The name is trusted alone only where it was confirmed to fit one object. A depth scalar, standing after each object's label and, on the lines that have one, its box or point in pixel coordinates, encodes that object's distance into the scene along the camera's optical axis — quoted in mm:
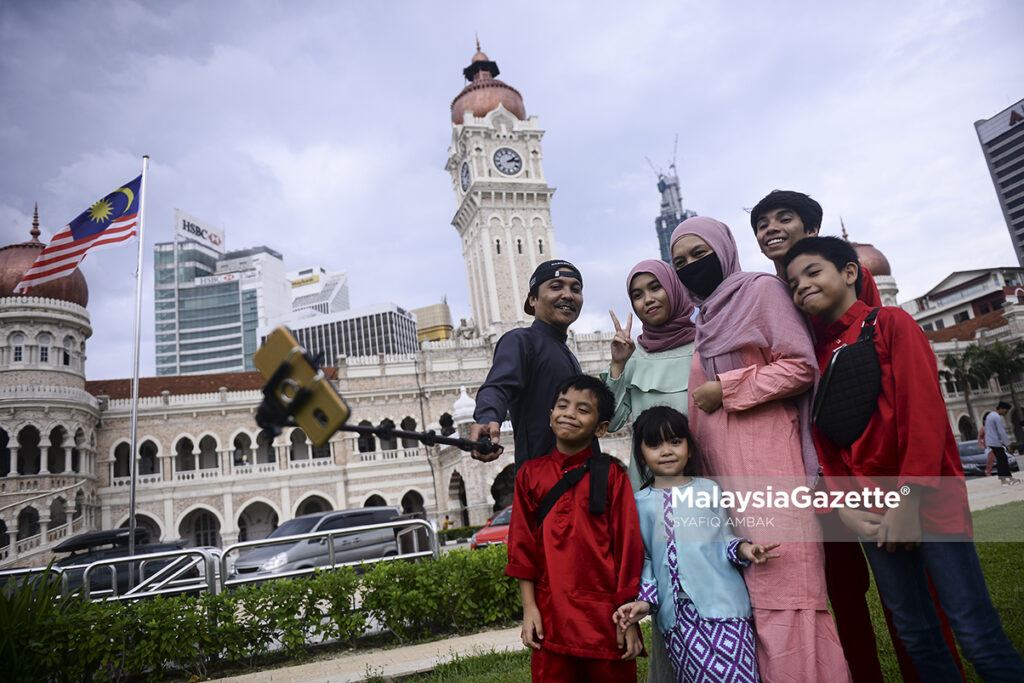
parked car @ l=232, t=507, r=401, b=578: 10414
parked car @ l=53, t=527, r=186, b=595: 10219
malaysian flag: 13562
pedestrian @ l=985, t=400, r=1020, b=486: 10398
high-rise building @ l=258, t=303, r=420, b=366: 82469
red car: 12406
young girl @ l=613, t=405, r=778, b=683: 2365
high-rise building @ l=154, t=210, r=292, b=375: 81375
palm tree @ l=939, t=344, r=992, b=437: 34312
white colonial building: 22312
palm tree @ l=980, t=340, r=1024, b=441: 34062
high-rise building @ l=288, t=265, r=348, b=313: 100312
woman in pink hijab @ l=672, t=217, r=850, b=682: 2283
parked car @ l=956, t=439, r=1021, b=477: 17469
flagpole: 14503
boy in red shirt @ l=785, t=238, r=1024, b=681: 2189
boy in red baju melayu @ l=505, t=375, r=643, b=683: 2441
